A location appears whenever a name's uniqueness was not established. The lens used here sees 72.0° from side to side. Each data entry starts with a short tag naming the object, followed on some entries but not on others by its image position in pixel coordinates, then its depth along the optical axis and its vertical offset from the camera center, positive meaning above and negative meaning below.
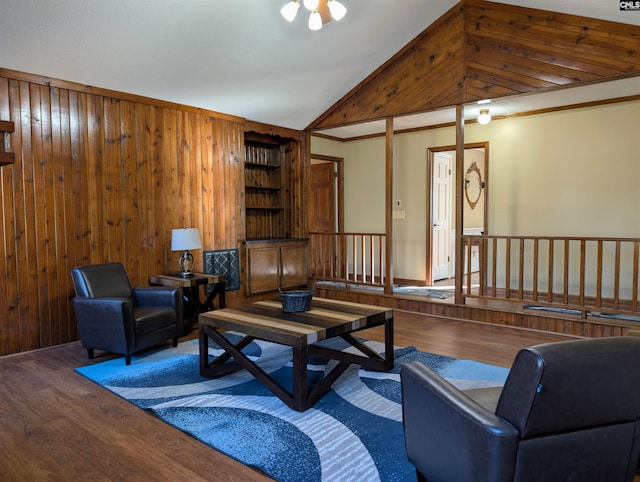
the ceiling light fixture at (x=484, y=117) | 5.57 +1.34
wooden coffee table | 2.68 -0.71
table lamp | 4.62 -0.19
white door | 7.04 +0.16
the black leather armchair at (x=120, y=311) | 3.56 -0.75
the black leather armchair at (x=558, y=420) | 1.36 -0.65
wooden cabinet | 6.02 -0.58
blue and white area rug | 2.12 -1.14
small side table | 4.52 -0.75
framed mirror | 7.83 +0.65
